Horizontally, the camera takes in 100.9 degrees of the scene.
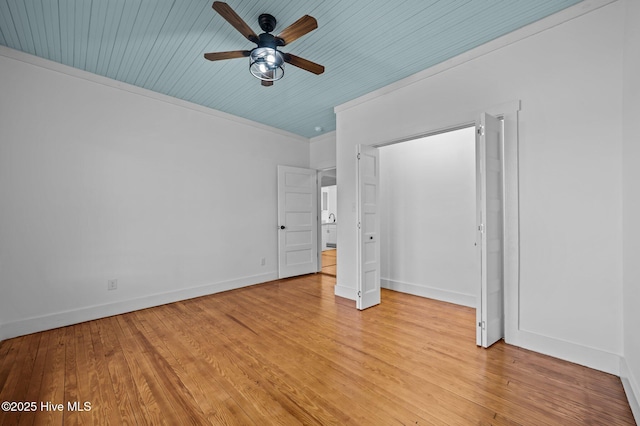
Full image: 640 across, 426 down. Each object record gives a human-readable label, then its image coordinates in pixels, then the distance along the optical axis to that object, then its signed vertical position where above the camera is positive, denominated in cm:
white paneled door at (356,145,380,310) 347 -19
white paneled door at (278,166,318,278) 523 -18
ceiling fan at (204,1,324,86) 201 +143
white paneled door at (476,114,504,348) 243 -11
